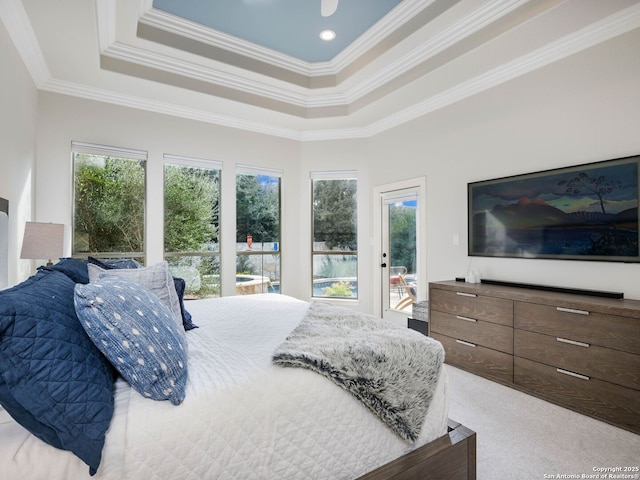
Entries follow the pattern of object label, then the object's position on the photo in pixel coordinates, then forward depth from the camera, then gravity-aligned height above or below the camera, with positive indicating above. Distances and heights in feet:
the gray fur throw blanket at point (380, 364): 4.32 -1.59
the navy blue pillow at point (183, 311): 6.28 -1.22
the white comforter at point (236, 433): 3.07 -1.89
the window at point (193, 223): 13.62 +0.92
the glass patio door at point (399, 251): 14.05 -0.26
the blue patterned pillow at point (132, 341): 3.47 -0.99
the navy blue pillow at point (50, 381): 2.82 -1.16
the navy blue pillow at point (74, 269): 5.20 -0.37
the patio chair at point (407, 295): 14.15 -2.08
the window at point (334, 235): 16.33 +0.49
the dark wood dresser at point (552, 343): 7.00 -2.37
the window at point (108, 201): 11.96 +1.59
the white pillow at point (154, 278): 5.61 -0.54
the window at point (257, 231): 15.31 +0.67
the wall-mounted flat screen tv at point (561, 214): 8.13 +0.85
